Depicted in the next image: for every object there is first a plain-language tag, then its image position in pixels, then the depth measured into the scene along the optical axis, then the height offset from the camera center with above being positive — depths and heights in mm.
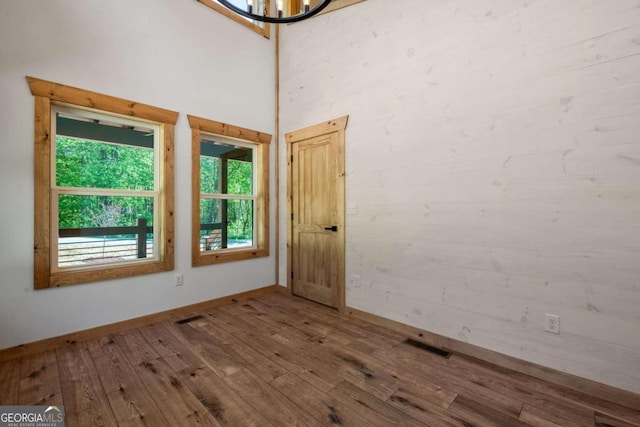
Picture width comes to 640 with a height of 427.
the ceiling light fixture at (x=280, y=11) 1709 +1267
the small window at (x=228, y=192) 3312 +274
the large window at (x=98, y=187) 2377 +263
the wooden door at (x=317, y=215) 3264 -21
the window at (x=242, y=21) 3351 +2485
